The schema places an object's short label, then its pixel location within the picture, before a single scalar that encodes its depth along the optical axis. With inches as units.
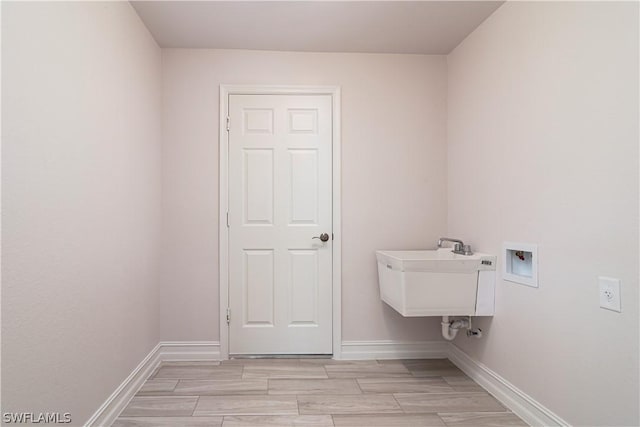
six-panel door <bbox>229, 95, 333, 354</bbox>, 131.1
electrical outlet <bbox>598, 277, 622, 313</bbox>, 68.7
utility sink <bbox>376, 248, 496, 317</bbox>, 105.6
